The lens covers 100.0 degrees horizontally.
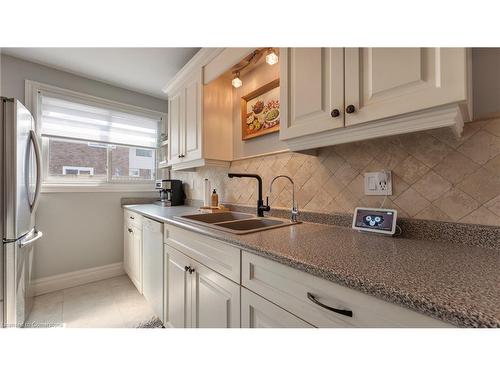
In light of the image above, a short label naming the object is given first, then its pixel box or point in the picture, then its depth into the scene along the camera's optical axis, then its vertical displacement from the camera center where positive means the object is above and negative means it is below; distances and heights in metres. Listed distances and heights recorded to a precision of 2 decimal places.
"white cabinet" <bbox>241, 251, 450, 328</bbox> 0.49 -0.32
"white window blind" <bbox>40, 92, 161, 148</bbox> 2.25 +0.79
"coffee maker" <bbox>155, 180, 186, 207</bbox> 2.50 -0.05
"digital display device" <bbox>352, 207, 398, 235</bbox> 0.94 -0.15
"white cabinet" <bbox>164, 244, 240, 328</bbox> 0.94 -0.57
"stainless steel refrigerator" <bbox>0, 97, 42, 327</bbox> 1.30 -0.10
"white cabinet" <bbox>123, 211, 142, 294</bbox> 2.07 -0.65
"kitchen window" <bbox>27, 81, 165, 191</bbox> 2.24 +0.57
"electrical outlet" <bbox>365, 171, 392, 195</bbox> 1.01 +0.02
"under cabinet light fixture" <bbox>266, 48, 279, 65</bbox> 1.38 +0.87
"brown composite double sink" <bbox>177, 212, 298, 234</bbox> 1.28 -0.23
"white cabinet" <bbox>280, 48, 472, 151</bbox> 0.65 +0.36
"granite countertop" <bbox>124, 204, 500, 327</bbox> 0.41 -0.22
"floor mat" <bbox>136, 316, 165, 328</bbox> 1.62 -1.08
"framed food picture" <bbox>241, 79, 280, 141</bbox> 1.57 +0.62
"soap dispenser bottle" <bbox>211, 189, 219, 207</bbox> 1.95 -0.11
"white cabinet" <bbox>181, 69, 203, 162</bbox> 1.79 +0.63
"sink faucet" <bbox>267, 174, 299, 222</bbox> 1.30 -0.14
